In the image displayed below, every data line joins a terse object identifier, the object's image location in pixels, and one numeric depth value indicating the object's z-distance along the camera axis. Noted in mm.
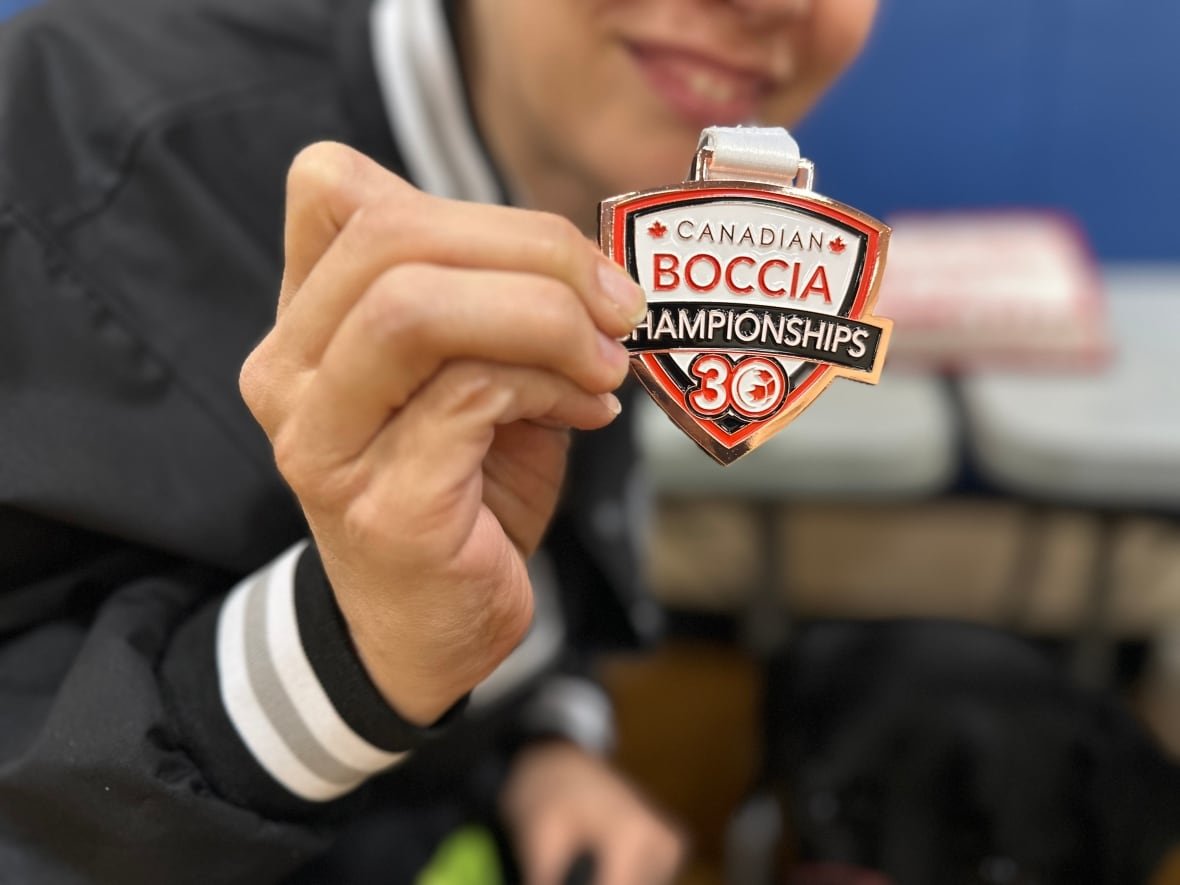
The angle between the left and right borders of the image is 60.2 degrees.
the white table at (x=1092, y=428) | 931
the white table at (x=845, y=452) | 1011
